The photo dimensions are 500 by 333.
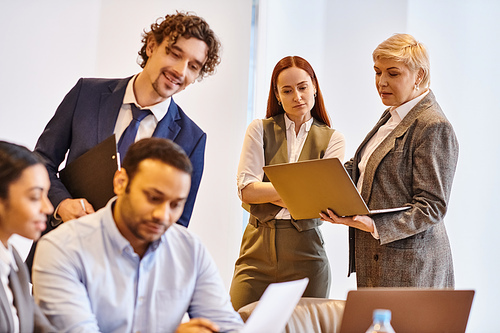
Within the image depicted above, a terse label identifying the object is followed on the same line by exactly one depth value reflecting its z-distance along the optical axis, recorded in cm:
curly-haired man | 226
